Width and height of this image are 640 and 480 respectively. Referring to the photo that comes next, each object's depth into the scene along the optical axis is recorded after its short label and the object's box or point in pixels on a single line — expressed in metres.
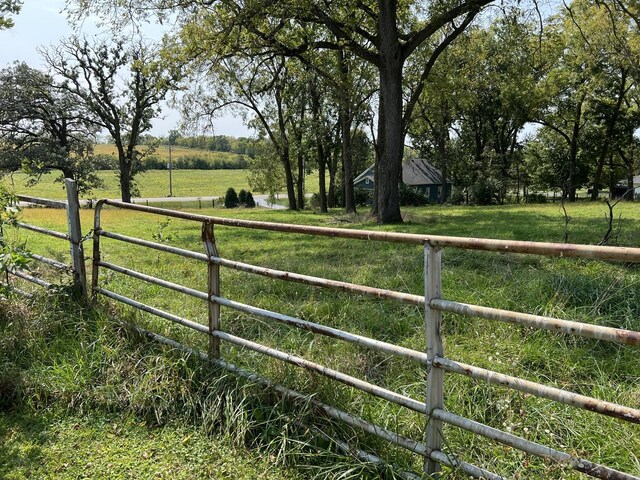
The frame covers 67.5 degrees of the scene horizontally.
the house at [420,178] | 54.81
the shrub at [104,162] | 37.53
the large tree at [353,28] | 12.67
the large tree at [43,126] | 32.81
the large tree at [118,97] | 35.06
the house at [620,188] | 38.90
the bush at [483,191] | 36.88
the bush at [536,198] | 39.17
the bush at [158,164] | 88.21
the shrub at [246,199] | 48.28
